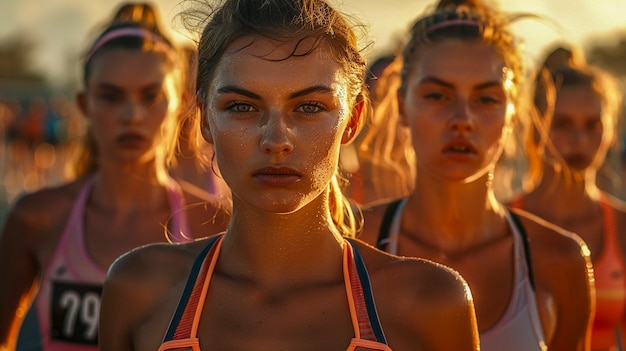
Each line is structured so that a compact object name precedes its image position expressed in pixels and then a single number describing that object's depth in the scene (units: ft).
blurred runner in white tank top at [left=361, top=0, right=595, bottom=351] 13.21
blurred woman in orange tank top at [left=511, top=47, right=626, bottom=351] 19.81
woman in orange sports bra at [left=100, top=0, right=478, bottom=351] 9.62
